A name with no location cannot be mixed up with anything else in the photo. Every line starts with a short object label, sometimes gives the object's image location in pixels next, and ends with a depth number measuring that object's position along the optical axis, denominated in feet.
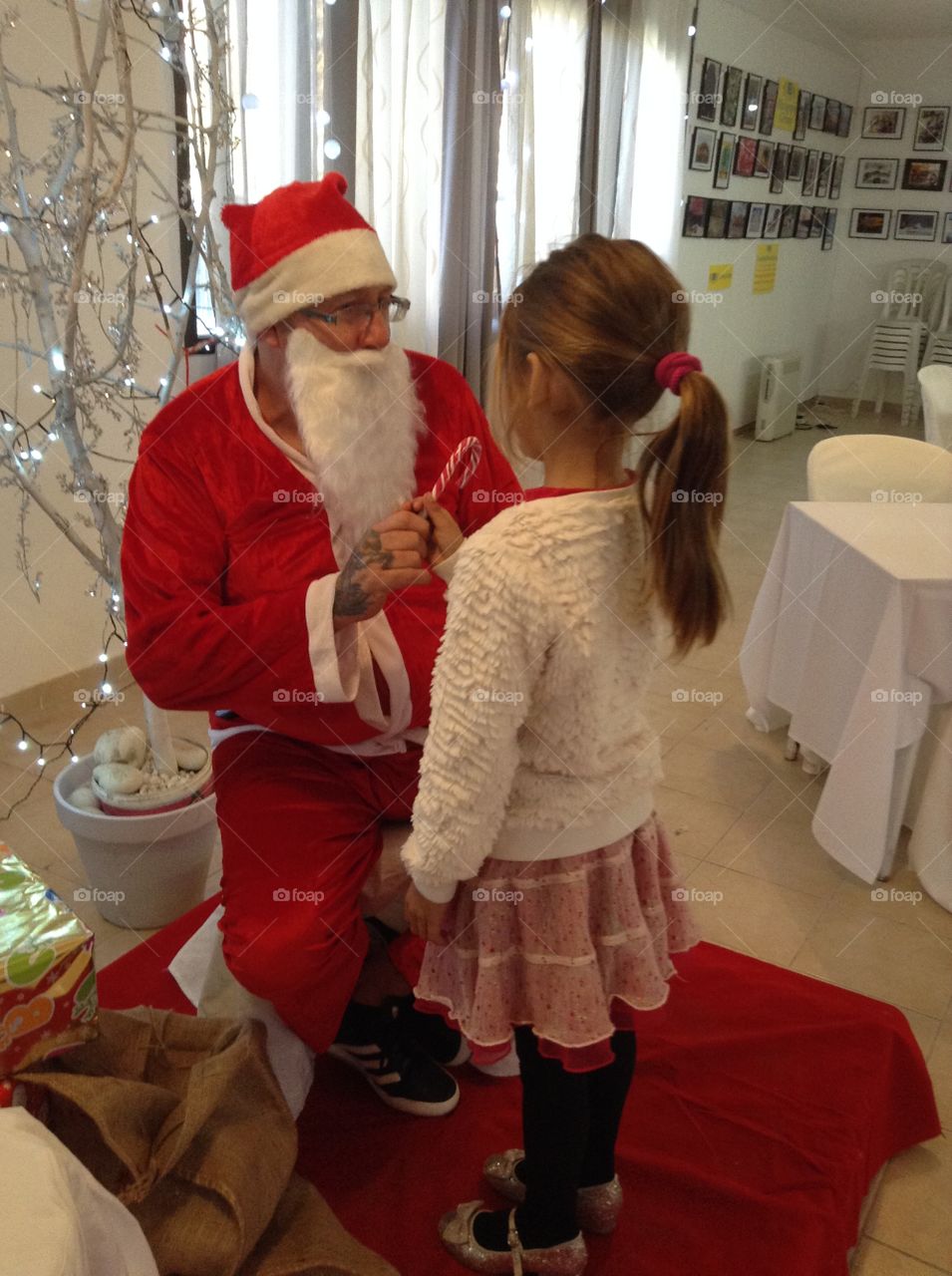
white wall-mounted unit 23.62
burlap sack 3.88
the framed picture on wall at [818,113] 24.38
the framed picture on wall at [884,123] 25.75
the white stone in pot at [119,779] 6.69
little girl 3.53
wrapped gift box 3.72
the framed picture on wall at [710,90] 19.76
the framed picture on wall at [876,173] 26.05
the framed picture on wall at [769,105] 22.16
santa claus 4.82
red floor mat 4.65
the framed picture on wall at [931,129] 25.13
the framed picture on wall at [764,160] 22.70
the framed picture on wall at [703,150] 20.16
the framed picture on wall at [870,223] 26.43
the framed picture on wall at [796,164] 24.04
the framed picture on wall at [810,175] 24.84
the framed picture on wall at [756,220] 22.97
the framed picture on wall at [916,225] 25.71
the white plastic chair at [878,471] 9.91
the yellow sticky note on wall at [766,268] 23.67
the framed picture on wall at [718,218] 21.42
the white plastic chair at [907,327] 24.49
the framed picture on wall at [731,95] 20.51
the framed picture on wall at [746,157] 21.83
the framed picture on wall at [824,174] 25.48
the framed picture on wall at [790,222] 24.48
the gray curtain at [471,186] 12.63
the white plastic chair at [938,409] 12.85
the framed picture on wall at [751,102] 21.36
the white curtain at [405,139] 11.53
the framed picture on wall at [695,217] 20.62
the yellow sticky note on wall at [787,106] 22.75
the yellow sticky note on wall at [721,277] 22.12
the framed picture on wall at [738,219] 22.17
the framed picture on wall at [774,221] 23.73
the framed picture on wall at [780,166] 23.44
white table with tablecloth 7.04
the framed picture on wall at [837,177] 26.13
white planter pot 6.62
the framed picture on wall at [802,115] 23.70
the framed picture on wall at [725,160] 21.08
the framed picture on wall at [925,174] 25.38
